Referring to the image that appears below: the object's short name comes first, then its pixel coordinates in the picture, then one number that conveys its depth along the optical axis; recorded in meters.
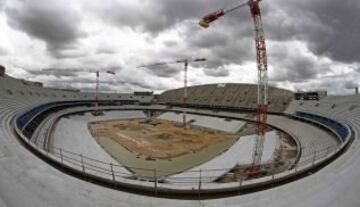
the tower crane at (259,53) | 34.38
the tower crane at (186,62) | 99.92
